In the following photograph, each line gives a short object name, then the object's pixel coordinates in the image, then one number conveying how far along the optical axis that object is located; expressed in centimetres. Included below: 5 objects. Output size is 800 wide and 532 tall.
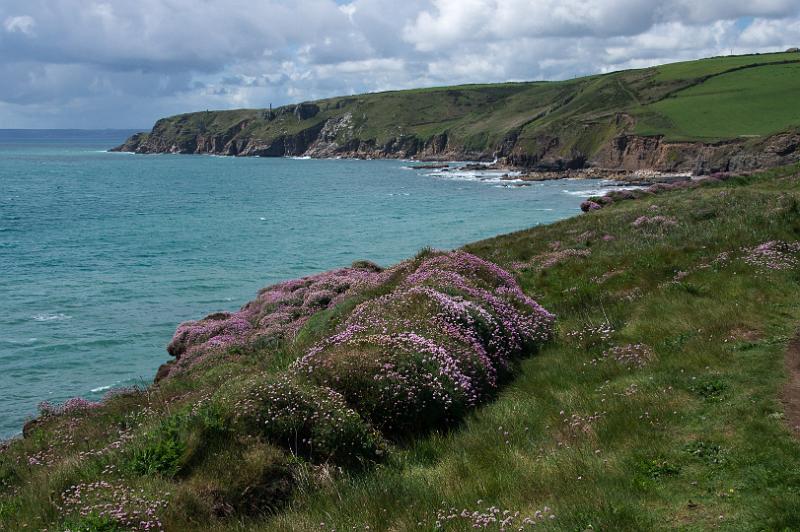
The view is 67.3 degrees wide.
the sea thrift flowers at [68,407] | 1625
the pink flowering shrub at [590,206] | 3816
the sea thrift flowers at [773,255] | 1548
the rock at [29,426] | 1522
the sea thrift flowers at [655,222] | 2509
